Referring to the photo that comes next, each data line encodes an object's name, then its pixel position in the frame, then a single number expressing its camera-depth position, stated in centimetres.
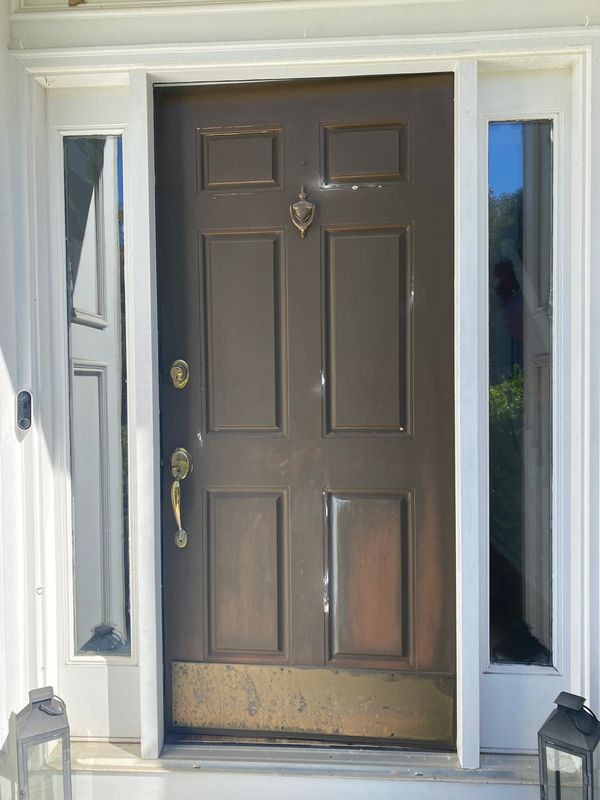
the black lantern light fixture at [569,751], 146
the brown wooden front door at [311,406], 180
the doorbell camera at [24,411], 177
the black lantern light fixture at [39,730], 151
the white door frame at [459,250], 167
